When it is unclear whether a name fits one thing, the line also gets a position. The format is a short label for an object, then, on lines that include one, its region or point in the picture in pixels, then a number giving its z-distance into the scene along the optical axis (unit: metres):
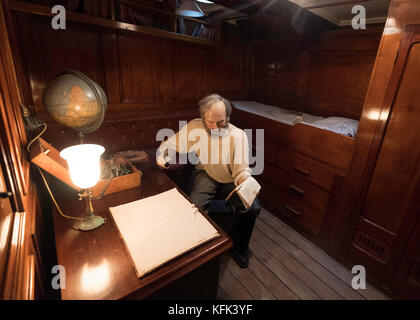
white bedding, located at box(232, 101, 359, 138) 2.00
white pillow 1.95
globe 1.34
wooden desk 0.80
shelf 1.72
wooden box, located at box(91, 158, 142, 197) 1.36
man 1.79
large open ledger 0.94
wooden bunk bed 1.98
